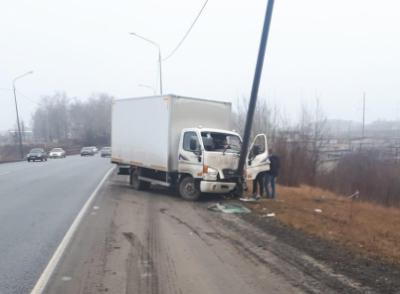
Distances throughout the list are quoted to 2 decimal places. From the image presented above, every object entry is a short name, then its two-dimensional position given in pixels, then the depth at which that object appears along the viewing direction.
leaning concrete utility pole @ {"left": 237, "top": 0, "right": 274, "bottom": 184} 13.07
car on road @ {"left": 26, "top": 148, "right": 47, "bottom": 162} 52.16
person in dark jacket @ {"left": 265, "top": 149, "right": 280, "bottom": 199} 15.36
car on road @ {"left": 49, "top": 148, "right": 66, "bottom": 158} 66.81
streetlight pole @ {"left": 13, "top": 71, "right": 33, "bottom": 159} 56.71
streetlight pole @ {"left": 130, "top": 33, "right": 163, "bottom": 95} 36.66
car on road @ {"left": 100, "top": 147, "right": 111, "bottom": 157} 59.88
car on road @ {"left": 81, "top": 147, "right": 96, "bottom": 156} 71.57
